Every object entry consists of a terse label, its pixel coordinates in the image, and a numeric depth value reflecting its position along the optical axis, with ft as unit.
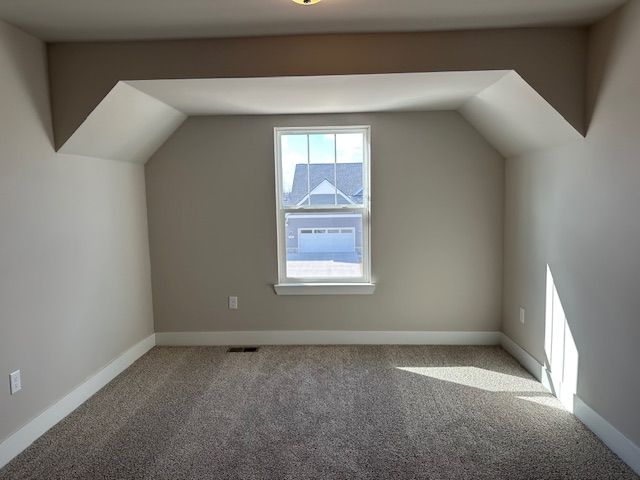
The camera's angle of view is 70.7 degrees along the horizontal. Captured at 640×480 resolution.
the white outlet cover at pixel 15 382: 7.89
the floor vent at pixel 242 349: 13.08
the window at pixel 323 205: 13.41
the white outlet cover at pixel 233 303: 13.65
